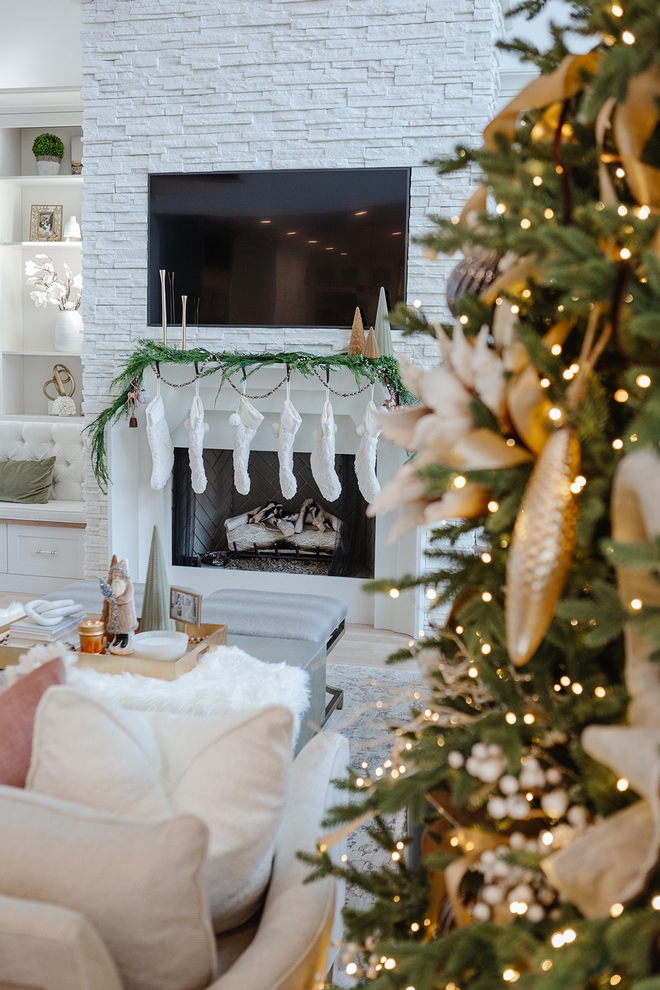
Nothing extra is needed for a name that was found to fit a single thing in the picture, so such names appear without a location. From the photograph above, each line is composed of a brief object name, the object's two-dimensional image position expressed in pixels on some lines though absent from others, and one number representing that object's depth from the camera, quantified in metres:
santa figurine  2.28
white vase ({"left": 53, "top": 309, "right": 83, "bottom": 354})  4.73
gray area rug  1.19
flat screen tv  3.95
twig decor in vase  4.75
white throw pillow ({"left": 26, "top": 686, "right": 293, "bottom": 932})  0.94
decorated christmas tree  0.57
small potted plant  4.74
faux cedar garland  3.79
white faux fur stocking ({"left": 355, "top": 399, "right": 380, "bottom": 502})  3.79
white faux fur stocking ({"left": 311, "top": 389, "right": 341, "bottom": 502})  3.84
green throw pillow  4.63
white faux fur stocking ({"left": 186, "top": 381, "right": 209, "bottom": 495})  3.94
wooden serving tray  2.13
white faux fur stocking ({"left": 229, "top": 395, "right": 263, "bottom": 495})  3.94
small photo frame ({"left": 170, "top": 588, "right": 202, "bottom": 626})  2.36
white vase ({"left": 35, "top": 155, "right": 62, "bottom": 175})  4.77
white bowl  2.18
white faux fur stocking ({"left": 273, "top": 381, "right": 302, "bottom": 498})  3.87
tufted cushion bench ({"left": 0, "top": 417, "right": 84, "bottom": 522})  4.73
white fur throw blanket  1.77
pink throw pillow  1.01
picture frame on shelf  4.95
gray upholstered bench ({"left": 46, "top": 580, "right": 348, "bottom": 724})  2.70
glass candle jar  2.24
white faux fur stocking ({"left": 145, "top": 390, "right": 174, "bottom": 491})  4.01
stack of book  2.42
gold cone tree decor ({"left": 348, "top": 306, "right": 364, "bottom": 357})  3.82
